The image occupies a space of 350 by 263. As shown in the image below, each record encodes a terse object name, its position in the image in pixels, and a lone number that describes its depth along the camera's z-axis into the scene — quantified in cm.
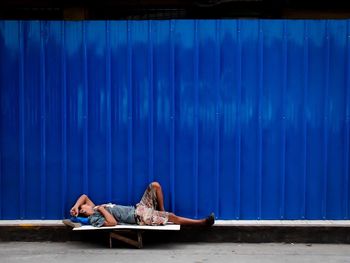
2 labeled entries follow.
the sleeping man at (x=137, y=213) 595
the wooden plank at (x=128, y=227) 585
